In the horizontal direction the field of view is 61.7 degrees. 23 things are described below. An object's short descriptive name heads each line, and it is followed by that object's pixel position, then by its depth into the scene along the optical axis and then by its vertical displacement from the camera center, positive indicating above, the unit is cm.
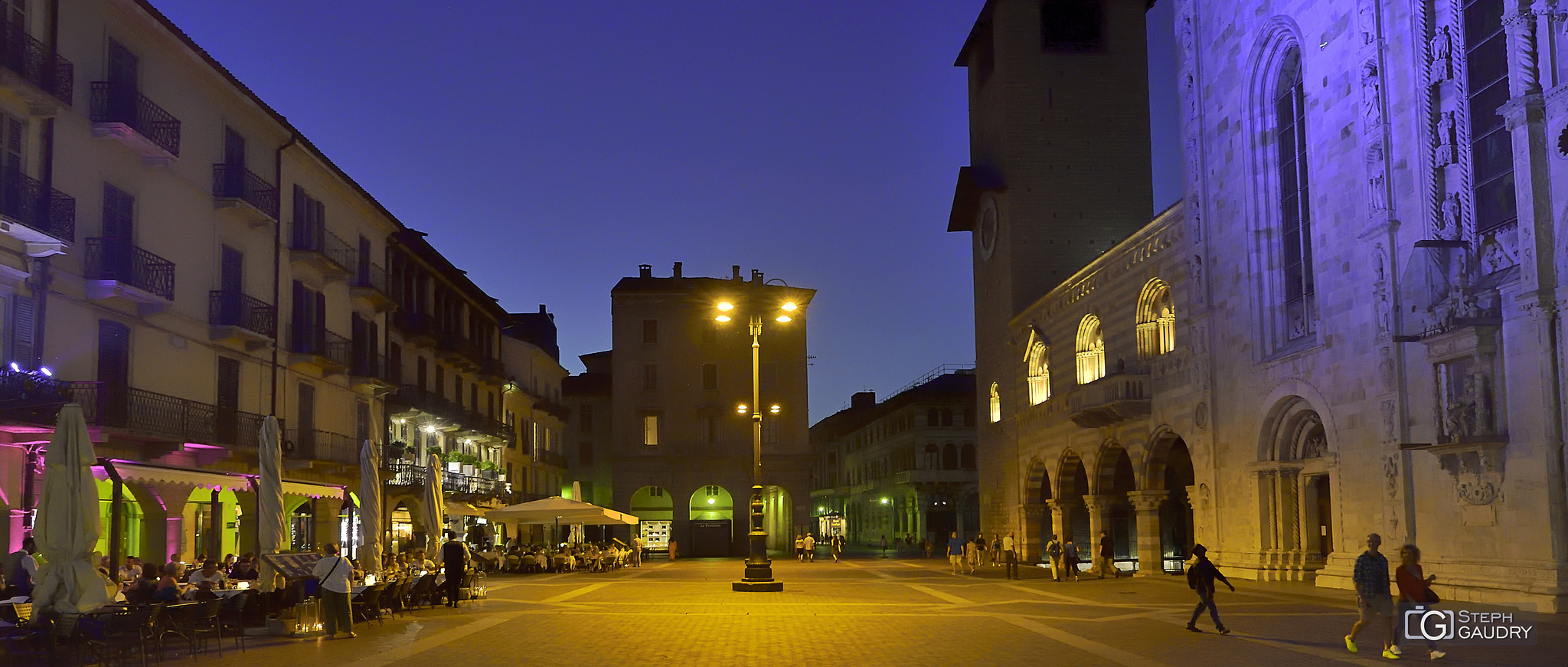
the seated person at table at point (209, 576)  1931 -140
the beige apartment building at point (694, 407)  6400 +336
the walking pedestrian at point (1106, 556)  3594 -235
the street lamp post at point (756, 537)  2708 -128
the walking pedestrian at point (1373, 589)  1423 -134
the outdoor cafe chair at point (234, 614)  1719 -173
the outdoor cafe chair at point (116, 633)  1427 -163
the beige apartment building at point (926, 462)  7825 +66
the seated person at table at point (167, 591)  1648 -136
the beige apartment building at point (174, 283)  2219 +425
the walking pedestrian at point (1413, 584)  1407 -127
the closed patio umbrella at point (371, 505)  2350 -47
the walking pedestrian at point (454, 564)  2447 -159
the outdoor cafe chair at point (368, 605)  2011 -192
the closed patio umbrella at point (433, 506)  2648 -55
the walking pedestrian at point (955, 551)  4156 -254
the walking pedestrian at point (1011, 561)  3600 -246
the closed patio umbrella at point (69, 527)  1413 -46
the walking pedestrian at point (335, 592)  1806 -153
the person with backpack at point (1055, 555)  3391 -218
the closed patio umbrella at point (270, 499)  2003 -27
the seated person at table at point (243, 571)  2283 -155
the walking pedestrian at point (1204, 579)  1725 -145
